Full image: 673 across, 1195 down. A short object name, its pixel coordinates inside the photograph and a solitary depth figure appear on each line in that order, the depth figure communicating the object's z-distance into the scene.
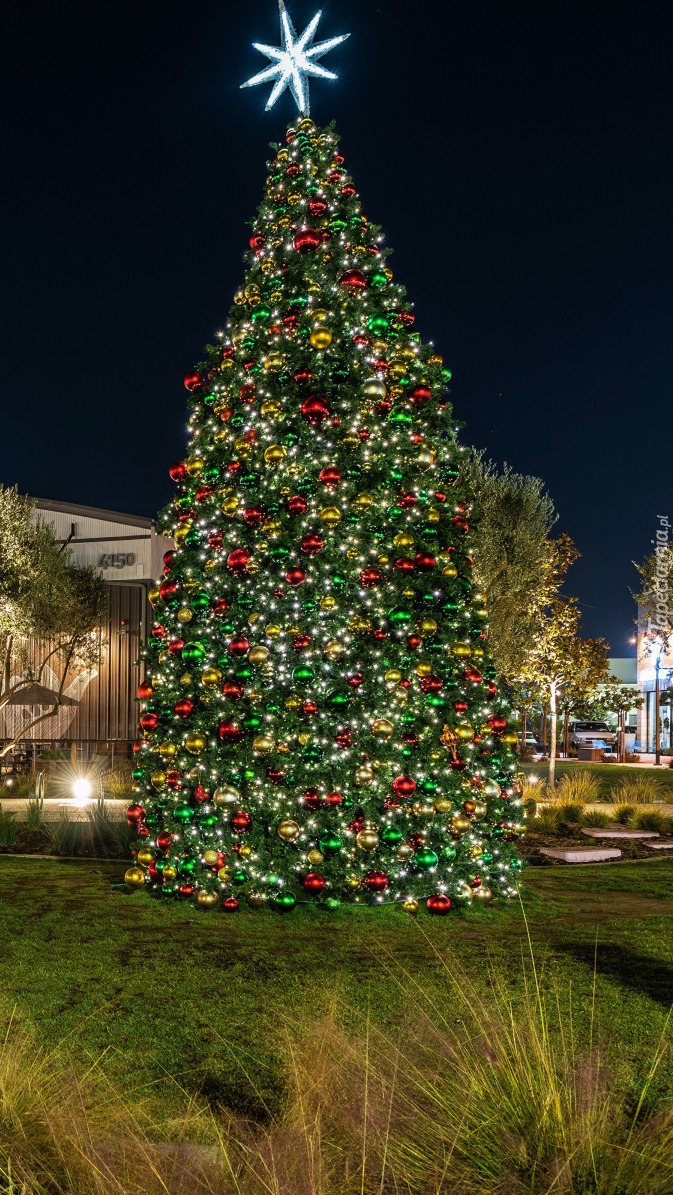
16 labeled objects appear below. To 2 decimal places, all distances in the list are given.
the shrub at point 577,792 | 12.96
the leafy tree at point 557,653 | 18.97
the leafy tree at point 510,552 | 16.42
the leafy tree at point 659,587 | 28.55
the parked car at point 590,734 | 37.09
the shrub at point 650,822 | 11.18
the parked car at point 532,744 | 35.79
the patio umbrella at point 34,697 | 19.20
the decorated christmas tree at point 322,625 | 5.97
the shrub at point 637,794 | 13.40
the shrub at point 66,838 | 9.09
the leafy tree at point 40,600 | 18.56
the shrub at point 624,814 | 11.67
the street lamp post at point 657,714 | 27.34
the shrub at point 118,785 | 14.58
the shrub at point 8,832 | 9.51
